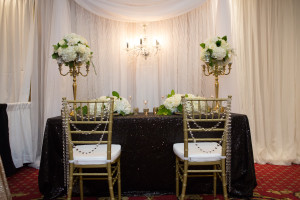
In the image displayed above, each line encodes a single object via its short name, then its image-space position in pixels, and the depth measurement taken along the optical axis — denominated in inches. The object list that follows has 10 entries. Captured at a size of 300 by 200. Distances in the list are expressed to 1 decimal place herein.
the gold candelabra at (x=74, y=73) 104.3
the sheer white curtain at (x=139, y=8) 143.3
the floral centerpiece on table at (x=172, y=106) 99.8
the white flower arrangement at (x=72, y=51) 97.7
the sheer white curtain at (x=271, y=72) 148.6
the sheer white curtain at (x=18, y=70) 132.3
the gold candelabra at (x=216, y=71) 108.5
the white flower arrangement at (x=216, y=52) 101.7
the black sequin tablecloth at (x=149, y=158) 94.6
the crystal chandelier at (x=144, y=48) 159.8
